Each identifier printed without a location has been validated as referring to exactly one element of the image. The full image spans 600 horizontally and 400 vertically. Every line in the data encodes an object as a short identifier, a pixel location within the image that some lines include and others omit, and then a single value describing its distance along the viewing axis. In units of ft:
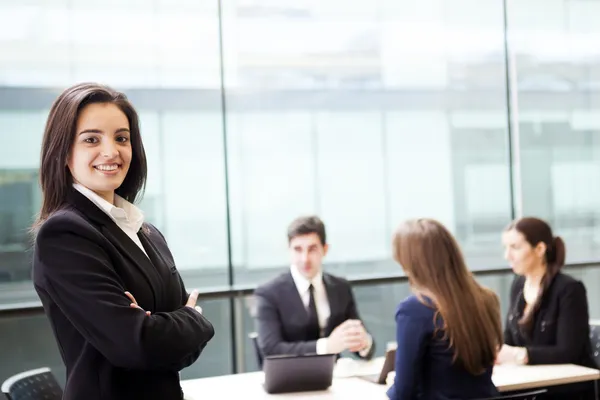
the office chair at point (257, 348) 15.16
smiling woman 6.60
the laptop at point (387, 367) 12.35
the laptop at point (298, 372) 11.71
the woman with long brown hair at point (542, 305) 14.21
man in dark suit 15.06
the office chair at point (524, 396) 9.63
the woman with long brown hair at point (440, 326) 10.60
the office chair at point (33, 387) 11.18
